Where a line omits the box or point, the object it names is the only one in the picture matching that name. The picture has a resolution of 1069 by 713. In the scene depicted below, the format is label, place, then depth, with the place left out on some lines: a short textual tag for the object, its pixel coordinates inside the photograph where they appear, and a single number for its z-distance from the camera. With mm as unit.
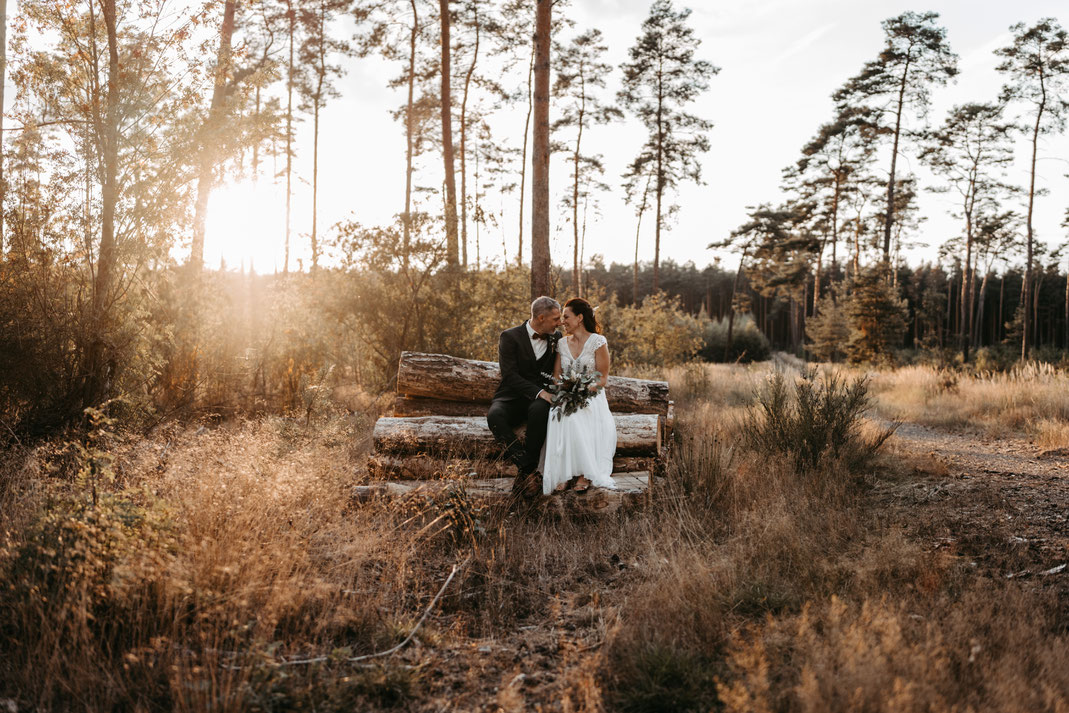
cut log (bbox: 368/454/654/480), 5605
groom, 5750
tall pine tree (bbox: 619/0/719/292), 21953
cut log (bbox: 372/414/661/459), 5781
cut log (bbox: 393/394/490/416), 6848
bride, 5332
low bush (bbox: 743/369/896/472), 6449
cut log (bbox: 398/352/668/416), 6750
